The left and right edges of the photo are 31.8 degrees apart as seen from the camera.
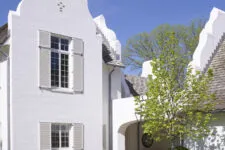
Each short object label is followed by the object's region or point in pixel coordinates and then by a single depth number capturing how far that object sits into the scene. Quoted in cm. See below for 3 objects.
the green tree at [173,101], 1410
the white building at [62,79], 1560
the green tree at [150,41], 3594
